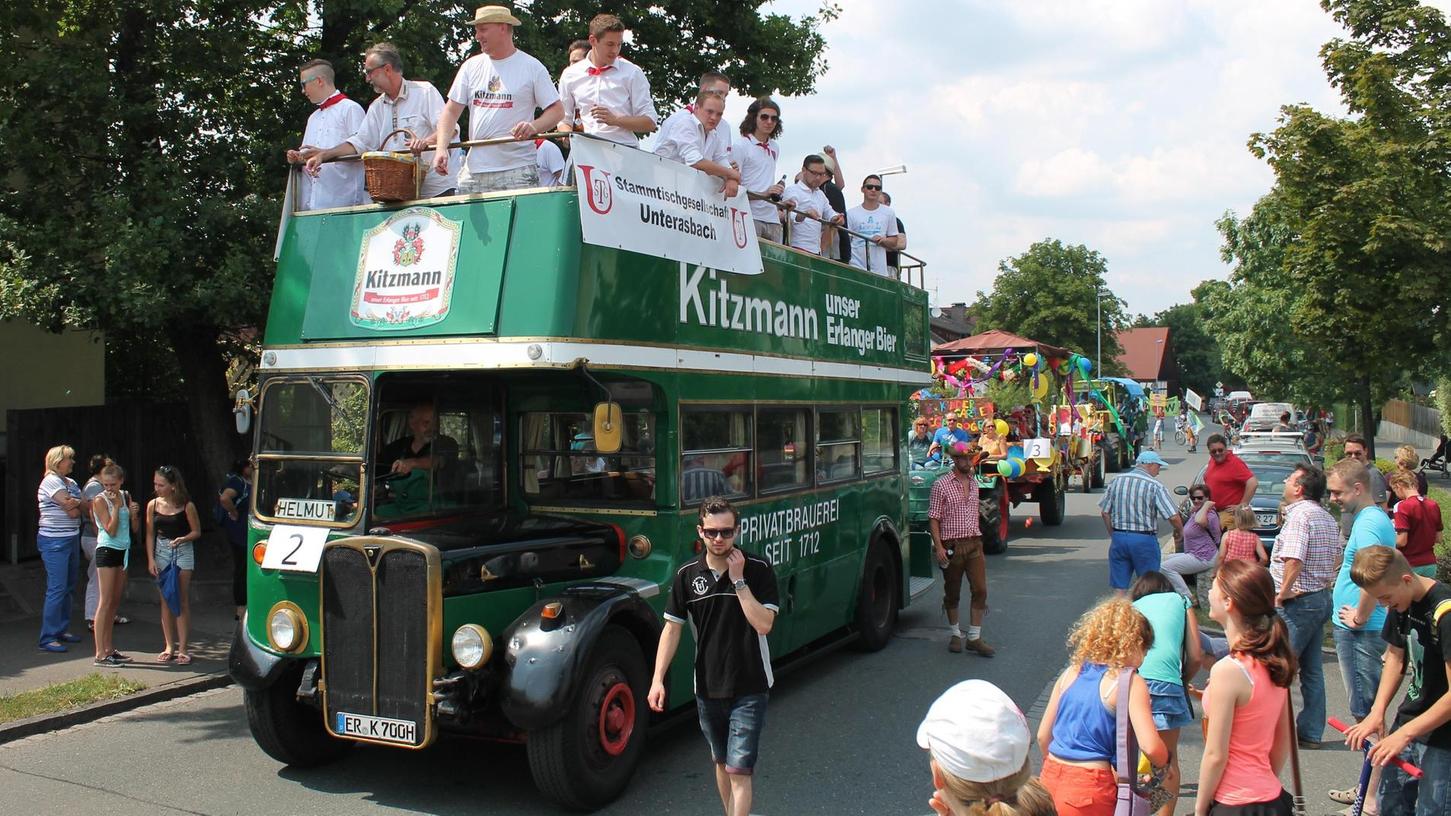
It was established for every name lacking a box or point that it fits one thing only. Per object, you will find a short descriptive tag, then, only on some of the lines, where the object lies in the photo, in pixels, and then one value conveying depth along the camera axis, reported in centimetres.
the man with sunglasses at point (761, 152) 898
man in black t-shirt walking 518
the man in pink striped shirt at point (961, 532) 971
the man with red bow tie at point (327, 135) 732
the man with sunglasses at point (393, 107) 752
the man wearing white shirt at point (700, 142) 766
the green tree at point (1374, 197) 1309
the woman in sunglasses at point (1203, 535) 954
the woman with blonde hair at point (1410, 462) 888
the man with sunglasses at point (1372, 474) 933
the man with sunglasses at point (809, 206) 933
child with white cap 292
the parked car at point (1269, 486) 1307
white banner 635
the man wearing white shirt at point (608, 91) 746
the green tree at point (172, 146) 973
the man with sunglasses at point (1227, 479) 1027
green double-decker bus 589
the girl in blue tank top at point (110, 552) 914
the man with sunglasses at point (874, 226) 1085
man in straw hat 722
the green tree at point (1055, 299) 6197
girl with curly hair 404
